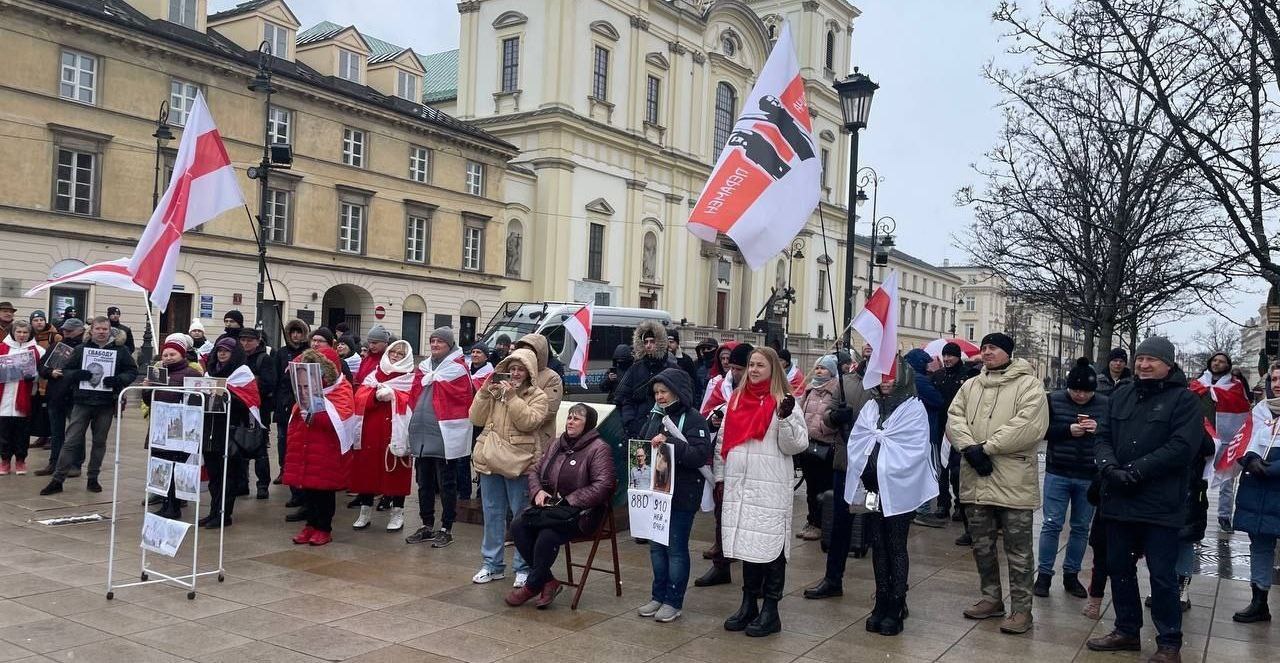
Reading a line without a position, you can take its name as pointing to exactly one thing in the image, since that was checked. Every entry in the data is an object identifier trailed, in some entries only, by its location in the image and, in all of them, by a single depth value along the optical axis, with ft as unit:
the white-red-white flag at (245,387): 30.01
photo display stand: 22.48
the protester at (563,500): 22.21
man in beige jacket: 21.40
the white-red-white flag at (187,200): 31.19
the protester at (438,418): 28.73
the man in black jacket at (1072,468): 23.89
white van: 87.40
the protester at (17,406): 37.60
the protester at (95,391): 34.32
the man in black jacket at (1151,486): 19.30
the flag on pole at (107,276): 31.55
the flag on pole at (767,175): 22.85
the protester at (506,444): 23.93
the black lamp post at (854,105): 43.52
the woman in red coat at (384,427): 29.53
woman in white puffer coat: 20.45
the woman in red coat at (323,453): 28.22
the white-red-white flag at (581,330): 41.98
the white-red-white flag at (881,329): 21.44
